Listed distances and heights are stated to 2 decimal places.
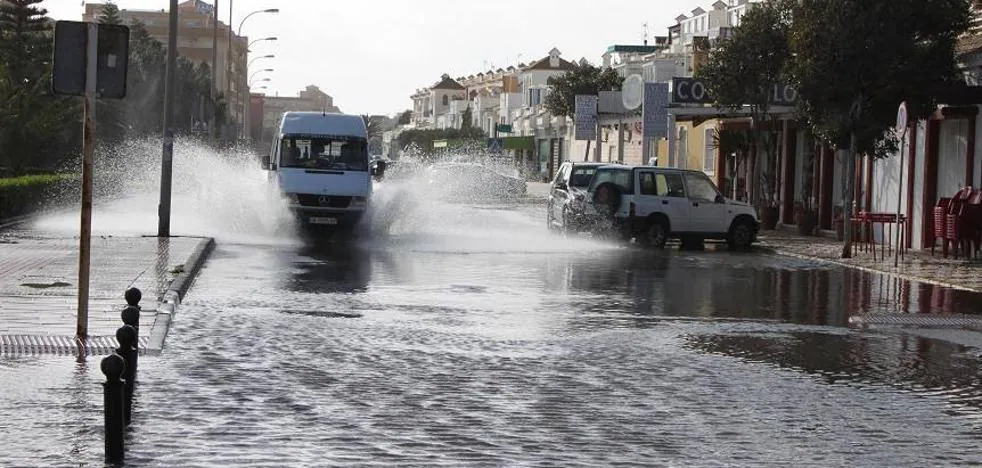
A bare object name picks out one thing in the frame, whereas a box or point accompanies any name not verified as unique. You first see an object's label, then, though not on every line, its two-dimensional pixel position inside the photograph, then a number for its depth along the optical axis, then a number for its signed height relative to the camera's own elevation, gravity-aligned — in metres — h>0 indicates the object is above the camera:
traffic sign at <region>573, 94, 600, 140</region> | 62.69 +3.44
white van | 31.39 +0.57
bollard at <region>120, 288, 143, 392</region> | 9.60 -0.75
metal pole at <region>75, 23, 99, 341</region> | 12.57 +0.19
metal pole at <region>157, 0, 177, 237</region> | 28.16 +0.89
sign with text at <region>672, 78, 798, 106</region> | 44.38 +3.17
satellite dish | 59.34 +4.20
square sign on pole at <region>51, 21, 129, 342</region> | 12.52 +0.90
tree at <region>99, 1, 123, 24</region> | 97.69 +10.44
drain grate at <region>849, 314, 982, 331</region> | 17.47 -1.08
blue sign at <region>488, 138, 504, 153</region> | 89.88 +3.12
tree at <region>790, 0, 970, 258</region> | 30.02 +2.80
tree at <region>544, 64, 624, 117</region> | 89.62 +6.63
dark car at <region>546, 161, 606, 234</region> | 33.62 +0.17
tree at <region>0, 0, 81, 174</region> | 48.62 +1.83
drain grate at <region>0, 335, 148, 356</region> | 12.36 -1.21
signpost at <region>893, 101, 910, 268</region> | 26.09 +1.53
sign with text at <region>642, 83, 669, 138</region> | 48.19 +2.92
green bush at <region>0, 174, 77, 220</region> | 34.97 -0.20
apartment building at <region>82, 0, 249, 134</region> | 192.30 +15.78
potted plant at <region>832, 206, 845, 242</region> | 36.84 -0.26
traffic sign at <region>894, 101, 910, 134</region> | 26.09 +1.56
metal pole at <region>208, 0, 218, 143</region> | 65.91 +4.76
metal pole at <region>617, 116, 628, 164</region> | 57.84 +2.41
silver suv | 32.78 +0.07
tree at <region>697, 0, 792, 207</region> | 40.81 +3.70
